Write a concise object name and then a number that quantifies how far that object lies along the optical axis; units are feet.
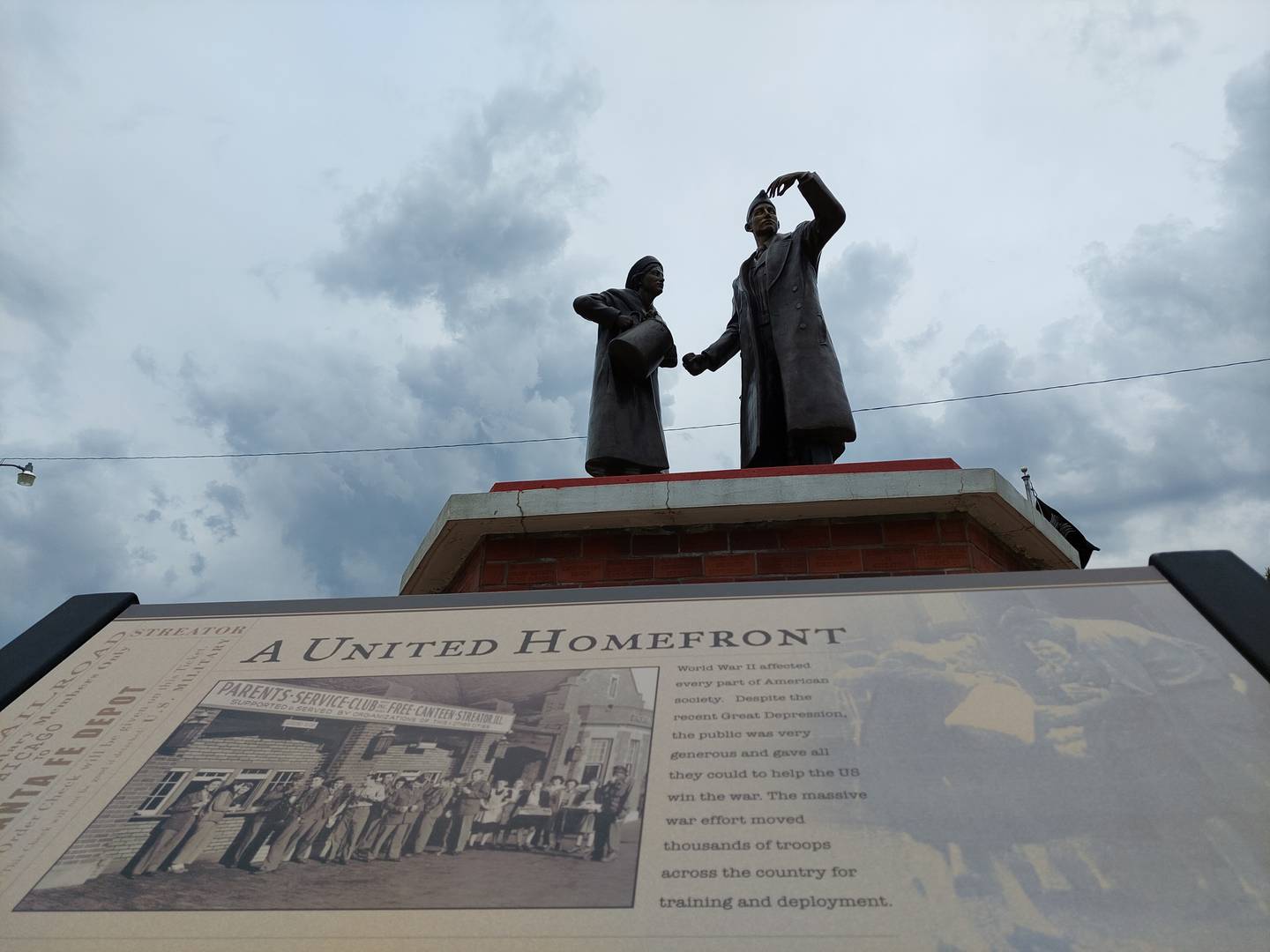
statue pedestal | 9.51
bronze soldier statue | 12.25
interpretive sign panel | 4.42
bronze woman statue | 13.67
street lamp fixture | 41.41
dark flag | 23.95
